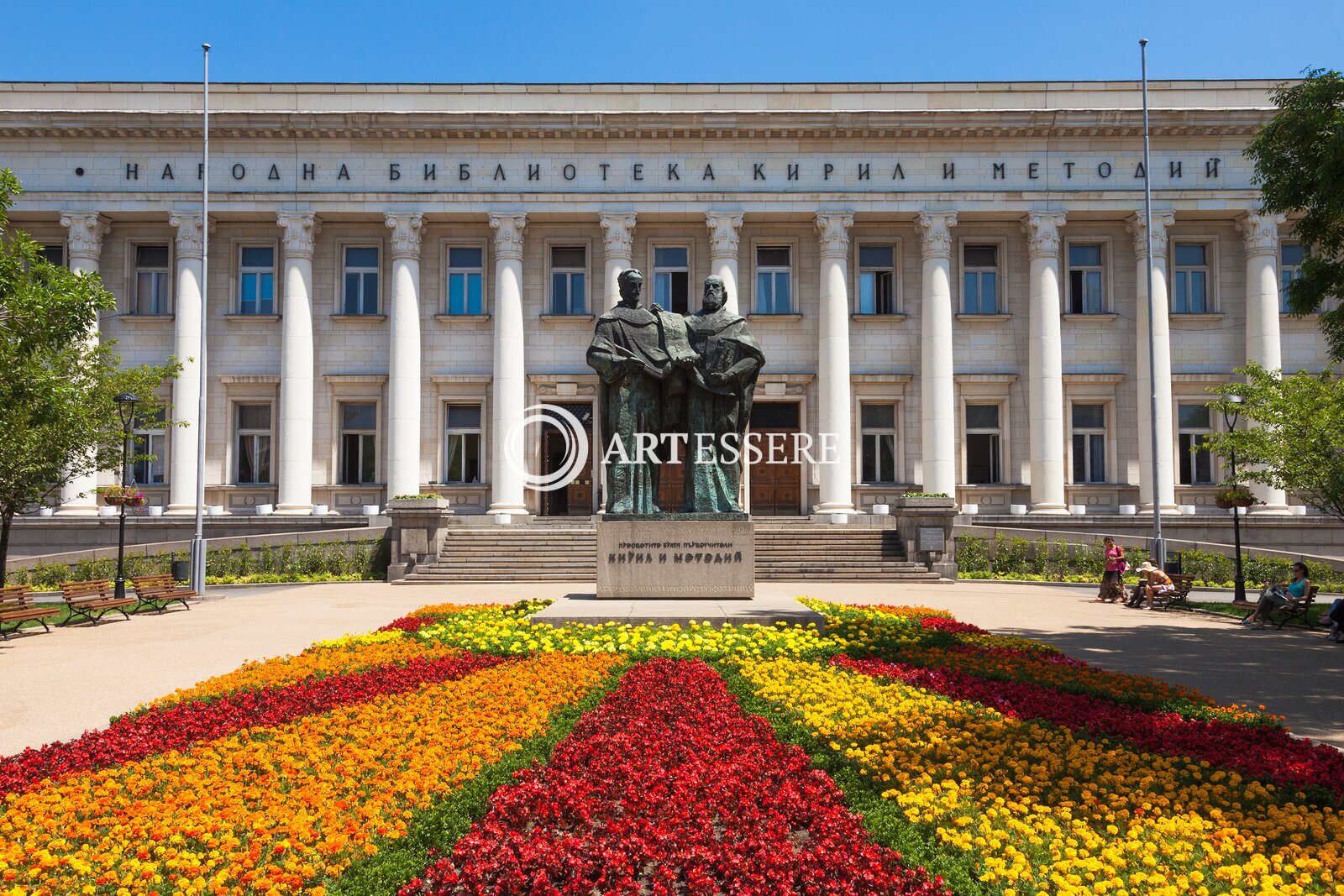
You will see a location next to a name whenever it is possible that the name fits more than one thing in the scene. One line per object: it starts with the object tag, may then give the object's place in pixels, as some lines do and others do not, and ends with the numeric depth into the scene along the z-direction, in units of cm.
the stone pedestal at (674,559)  1427
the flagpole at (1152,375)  2483
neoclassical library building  3309
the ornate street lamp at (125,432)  1977
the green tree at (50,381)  1387
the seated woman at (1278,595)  1602
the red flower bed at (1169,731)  642
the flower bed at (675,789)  455
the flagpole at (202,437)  2258
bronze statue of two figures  1460
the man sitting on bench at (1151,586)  1939
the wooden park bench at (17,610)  1445
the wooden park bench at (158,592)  1820
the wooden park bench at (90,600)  1634
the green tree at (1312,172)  1201
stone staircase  2508
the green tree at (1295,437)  2034
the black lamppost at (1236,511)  2041
